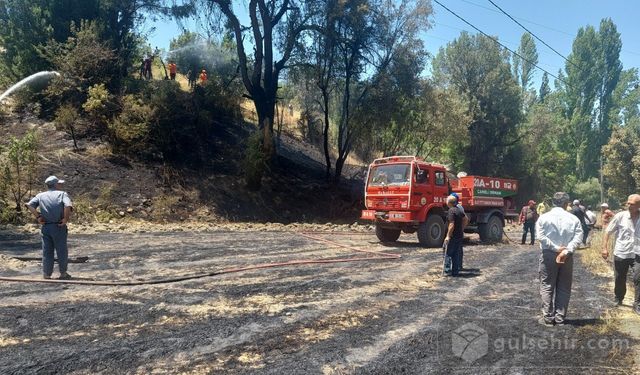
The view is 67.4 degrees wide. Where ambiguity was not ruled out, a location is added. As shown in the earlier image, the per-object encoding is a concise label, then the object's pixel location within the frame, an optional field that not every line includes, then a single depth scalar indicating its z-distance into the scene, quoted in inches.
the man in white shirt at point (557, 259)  247.1
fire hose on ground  316.8
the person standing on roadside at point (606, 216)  555.4
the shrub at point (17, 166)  605.9
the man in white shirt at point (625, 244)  284.6
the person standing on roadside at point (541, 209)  813.3
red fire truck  549.6
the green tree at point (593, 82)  2000.5
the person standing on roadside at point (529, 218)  681.6
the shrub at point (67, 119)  775.1
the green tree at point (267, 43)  924.0
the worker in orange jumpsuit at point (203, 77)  1032.8
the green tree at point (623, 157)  1371.8
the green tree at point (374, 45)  961.5
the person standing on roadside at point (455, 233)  384.8
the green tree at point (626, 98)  2027.6
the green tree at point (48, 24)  880.3
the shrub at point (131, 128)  806.5
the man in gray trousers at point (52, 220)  319.6
